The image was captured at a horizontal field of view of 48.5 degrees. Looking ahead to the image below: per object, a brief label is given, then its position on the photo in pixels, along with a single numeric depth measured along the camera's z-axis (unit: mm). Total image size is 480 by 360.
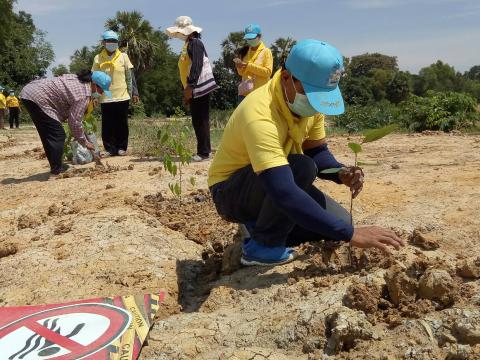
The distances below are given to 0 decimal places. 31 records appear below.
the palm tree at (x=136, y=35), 32688
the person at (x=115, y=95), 5852
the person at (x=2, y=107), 13773
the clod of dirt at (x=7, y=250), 3081
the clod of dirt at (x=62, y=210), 3779
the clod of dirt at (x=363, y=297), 1906
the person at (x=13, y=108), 15055
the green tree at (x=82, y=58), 37075
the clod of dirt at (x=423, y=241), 2510
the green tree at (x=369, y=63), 60562
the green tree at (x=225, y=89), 35312
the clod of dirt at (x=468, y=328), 1615
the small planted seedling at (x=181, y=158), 3740
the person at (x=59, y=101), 4883
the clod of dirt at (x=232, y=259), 2650
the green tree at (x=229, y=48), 37000
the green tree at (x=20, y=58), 27891
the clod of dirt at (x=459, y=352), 1562
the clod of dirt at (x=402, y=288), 1923
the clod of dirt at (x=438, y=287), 1861
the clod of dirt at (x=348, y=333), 1755
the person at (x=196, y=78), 5262
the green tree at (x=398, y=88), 46875
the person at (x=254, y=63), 5352
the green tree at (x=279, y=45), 30984
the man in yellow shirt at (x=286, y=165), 2080
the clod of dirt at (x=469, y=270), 2047
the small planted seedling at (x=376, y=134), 2149
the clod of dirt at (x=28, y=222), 3562
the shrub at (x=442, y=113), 9109
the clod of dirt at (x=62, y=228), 3331
